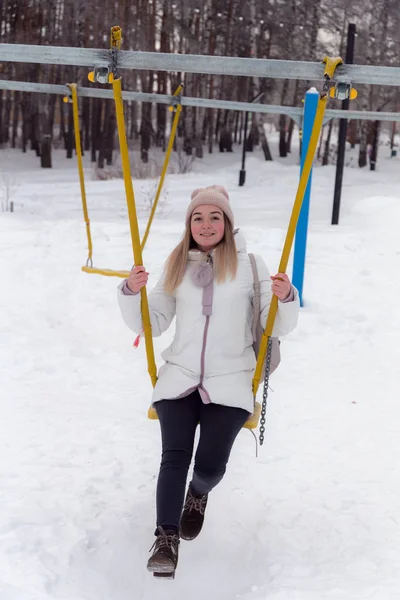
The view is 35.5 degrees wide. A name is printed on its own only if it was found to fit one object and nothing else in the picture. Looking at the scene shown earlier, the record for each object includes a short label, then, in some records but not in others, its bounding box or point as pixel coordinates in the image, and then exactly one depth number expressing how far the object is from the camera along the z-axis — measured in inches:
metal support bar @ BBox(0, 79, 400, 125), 192.2
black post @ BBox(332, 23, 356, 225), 322.7
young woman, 90.8
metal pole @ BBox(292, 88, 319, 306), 193.8
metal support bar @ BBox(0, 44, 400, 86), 105.8
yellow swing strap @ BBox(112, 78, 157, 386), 92.4
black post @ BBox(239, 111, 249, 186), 603.3
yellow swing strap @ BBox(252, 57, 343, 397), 89.1
